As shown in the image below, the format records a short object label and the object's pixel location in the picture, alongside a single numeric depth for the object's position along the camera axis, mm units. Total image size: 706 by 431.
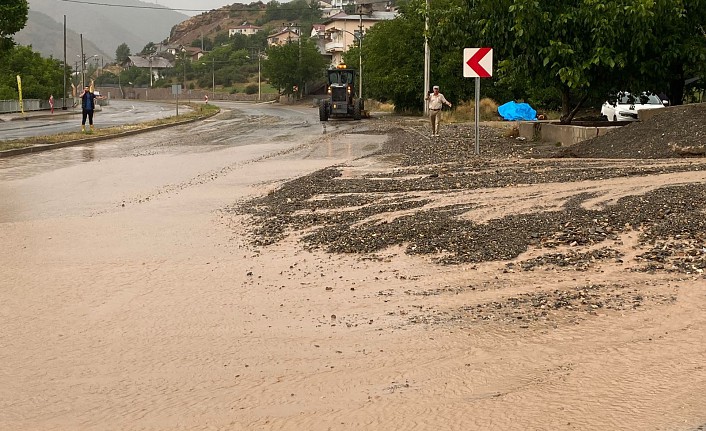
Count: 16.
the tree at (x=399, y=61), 55125
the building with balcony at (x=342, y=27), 137250
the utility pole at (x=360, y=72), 75681
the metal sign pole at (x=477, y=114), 18778
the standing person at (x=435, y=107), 28938
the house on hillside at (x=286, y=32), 196600
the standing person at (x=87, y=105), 33250
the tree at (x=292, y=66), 109750
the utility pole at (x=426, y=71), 47038
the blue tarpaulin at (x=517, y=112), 41625
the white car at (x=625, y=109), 29859
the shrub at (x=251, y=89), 149875
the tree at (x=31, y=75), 85062
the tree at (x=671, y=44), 20031
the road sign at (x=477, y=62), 19047
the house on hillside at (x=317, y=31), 173450
